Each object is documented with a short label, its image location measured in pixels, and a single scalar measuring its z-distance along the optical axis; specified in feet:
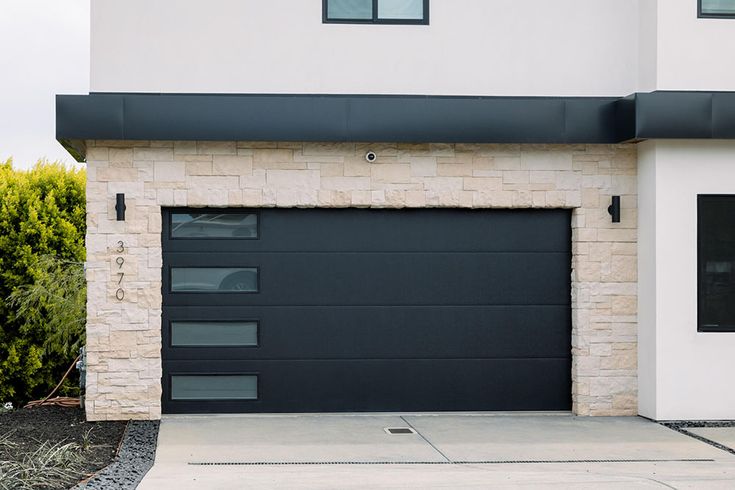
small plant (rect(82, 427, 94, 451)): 32.67
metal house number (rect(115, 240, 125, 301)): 38.22
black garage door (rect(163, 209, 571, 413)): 39.27
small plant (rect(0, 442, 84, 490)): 27.71
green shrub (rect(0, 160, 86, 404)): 46.78
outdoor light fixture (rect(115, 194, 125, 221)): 37.99
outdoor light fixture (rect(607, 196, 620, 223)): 39.64
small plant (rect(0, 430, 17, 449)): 32.89
